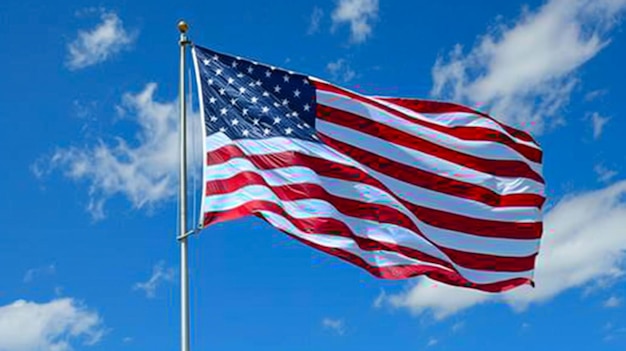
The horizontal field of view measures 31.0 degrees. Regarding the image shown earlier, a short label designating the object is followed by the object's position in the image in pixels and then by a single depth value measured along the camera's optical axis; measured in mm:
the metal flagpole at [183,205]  21547
